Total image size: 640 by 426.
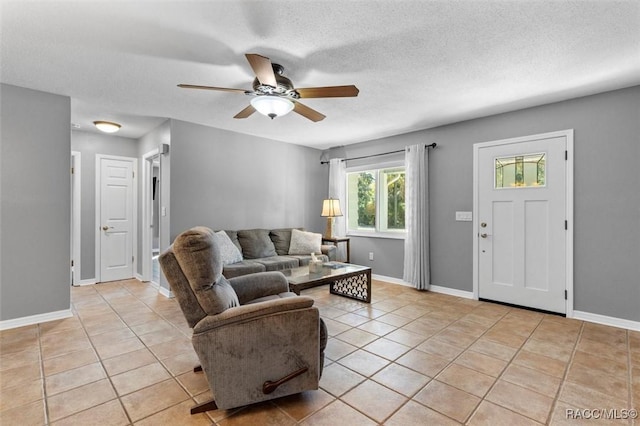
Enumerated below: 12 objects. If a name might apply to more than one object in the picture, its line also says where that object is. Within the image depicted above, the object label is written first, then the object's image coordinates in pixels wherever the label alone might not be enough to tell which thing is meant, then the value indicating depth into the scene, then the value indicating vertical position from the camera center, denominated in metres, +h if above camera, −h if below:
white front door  3.46 -0.07
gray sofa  3.96 -0.61
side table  5.32 -0.46
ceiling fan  2.38 +1.01
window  5.18 +0.24
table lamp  5.39 +0.06
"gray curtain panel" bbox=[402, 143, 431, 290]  4.50 -0.05
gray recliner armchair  1.66 -0.68
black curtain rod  4.48 +1.05
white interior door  5.02 -0.08
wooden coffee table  3.11 -0.70
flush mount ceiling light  4.29 +1.26
